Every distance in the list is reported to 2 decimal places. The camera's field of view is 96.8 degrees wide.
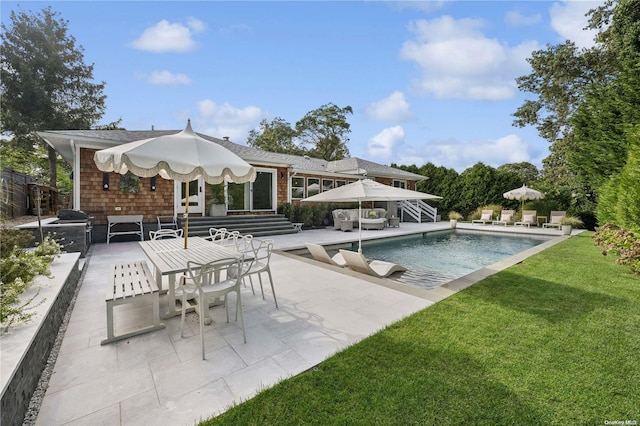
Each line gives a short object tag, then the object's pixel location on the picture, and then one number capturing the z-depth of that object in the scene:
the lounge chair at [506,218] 17.15
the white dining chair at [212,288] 2.98
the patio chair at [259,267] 4.09
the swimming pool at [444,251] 6.90
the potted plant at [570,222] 13.36
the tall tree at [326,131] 30.62
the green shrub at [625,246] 5.63
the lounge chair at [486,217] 17.89
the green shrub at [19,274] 2.40
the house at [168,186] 9.63
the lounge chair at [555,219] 15.11
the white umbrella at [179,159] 3.62
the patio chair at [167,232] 5.85
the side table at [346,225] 14.12
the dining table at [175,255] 3.45
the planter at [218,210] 12.23
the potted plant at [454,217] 16.44
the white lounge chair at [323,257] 6.82
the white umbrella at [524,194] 15.91
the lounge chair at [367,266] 5.93
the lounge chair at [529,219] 16.20
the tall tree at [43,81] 17.03
